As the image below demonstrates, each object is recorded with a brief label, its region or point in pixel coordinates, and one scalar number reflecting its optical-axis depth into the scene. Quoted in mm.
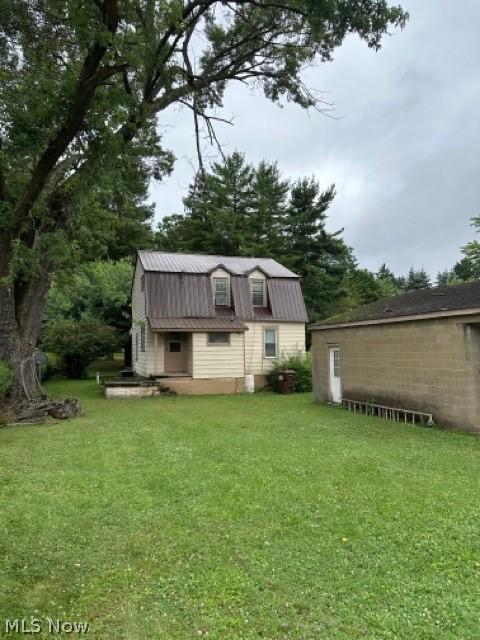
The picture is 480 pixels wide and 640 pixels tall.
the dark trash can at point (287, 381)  18609
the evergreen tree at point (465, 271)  44781
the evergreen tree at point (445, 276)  53262
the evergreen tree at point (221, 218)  33438
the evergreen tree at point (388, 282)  45719
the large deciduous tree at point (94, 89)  6023
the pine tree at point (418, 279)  50969
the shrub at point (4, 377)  10594
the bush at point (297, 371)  19219
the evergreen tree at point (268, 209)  34594
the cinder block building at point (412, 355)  9336
